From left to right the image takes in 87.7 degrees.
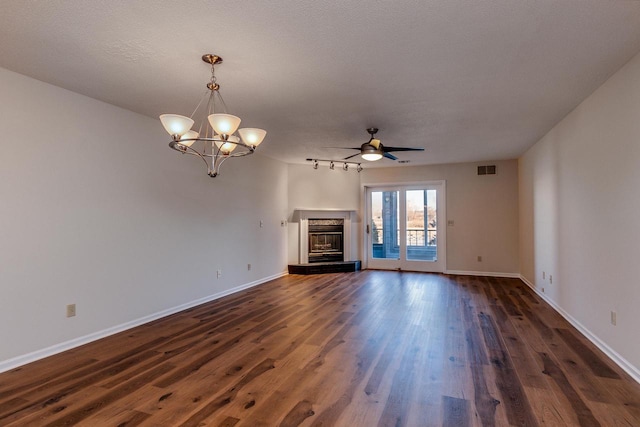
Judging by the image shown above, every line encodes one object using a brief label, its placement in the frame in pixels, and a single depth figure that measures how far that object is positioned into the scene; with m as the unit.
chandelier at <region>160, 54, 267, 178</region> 2.36
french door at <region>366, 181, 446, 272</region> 7.60
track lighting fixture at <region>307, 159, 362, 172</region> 6.36
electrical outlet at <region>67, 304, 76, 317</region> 3.23
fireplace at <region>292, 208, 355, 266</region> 7.58
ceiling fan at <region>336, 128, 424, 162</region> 4.21
